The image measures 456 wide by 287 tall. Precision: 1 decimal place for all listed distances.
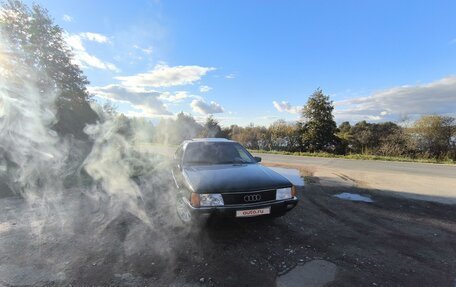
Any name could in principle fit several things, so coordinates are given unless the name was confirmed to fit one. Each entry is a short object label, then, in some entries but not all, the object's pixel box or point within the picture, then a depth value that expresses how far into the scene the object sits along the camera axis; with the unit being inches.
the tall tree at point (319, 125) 1175.6
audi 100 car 156.8
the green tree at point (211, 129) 1316.4
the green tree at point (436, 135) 797.2
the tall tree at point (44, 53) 736.3
